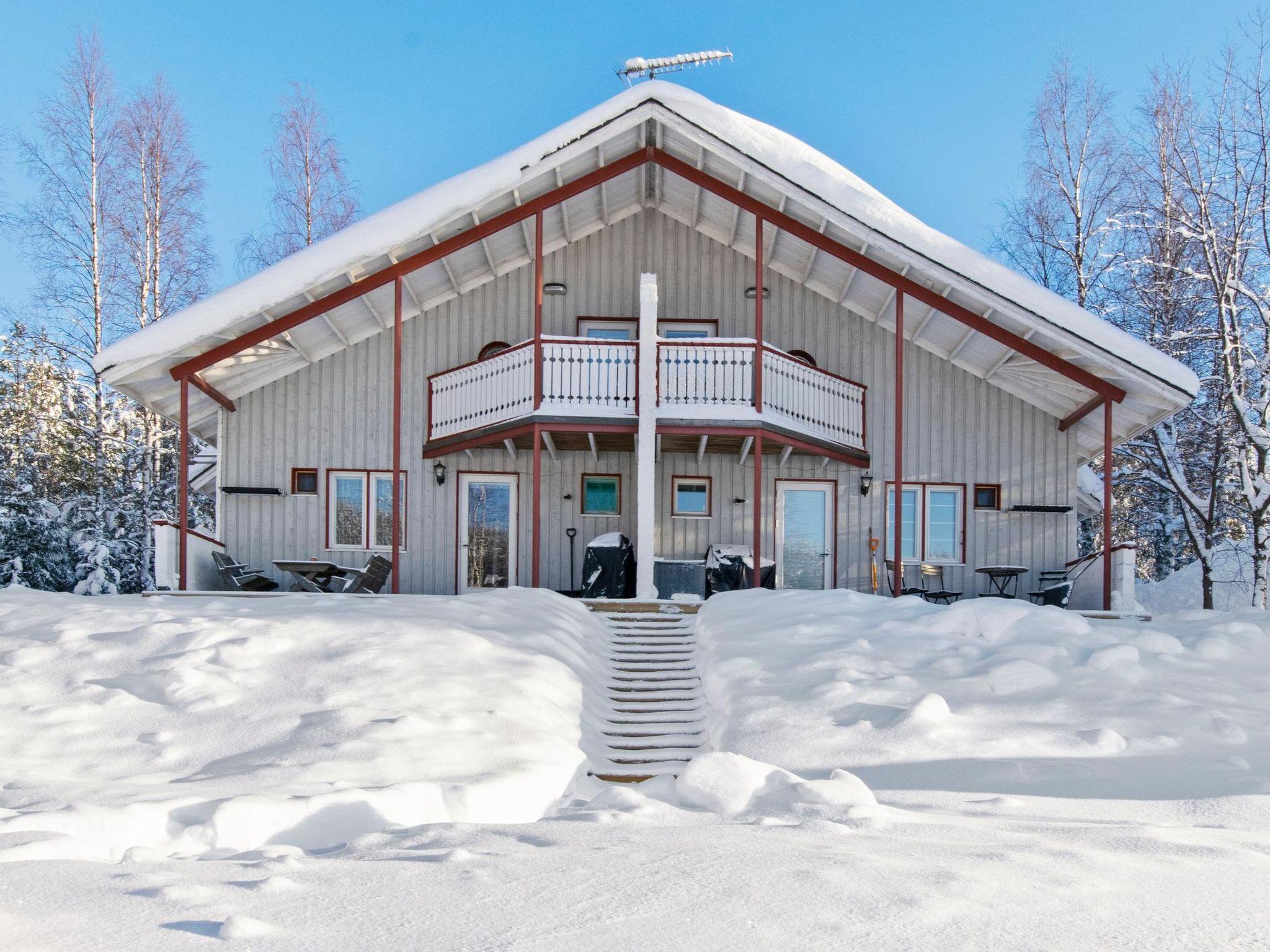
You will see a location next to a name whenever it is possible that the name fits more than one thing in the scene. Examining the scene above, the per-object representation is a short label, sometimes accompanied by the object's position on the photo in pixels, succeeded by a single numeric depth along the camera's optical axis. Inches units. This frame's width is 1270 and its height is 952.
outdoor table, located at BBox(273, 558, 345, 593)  518.6
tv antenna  577.3
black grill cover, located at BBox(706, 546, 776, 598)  539.5
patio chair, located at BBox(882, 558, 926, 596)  557.0
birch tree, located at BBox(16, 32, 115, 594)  805.2
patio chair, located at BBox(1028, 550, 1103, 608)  545.6
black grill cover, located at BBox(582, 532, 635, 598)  538.9
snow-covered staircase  328.8
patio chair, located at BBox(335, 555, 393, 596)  523.2
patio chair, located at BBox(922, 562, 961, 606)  561.3
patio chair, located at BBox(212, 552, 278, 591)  521.0
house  520.4
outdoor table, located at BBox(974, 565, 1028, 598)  556.7
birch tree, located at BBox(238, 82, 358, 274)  928.3
